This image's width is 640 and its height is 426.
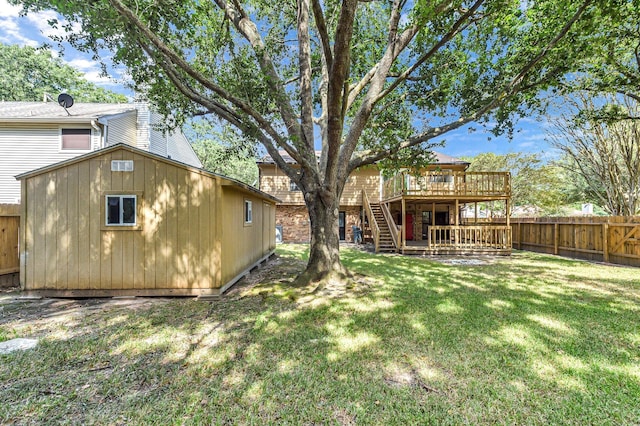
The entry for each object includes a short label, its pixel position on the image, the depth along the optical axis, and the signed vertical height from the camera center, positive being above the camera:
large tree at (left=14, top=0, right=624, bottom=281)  4.88 +3.52
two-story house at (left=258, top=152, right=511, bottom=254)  12.71 +0.56
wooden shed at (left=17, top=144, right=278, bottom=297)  5.51 -0.22
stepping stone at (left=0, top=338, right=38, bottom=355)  3.38 -1.66
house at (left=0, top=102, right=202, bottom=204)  11.06 +3.29
